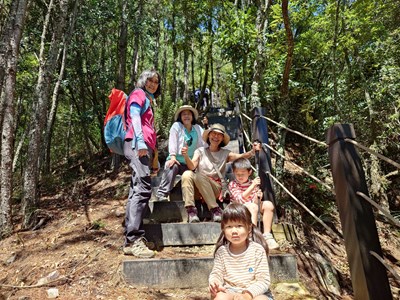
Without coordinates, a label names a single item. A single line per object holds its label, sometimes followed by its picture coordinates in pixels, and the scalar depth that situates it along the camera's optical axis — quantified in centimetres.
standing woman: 351
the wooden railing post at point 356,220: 198
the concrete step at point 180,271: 319
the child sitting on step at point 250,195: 361
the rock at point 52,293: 297
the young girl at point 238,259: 227
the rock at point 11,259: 400
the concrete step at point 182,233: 385
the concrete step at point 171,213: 434
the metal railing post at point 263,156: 409
